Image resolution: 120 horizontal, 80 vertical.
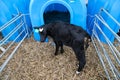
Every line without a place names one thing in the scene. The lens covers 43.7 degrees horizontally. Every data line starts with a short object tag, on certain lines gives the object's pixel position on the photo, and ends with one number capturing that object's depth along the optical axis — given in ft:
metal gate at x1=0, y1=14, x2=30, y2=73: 8.56
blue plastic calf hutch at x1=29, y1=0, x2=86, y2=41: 8.42
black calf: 6.61
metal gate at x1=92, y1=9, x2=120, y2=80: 7.13
